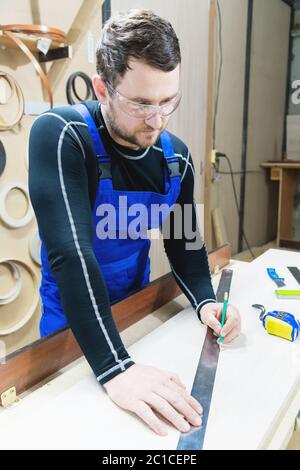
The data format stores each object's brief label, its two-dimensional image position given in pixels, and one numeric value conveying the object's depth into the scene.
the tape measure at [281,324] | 0.94
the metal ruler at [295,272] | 1.35
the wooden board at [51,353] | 0.75
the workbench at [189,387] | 0.63
